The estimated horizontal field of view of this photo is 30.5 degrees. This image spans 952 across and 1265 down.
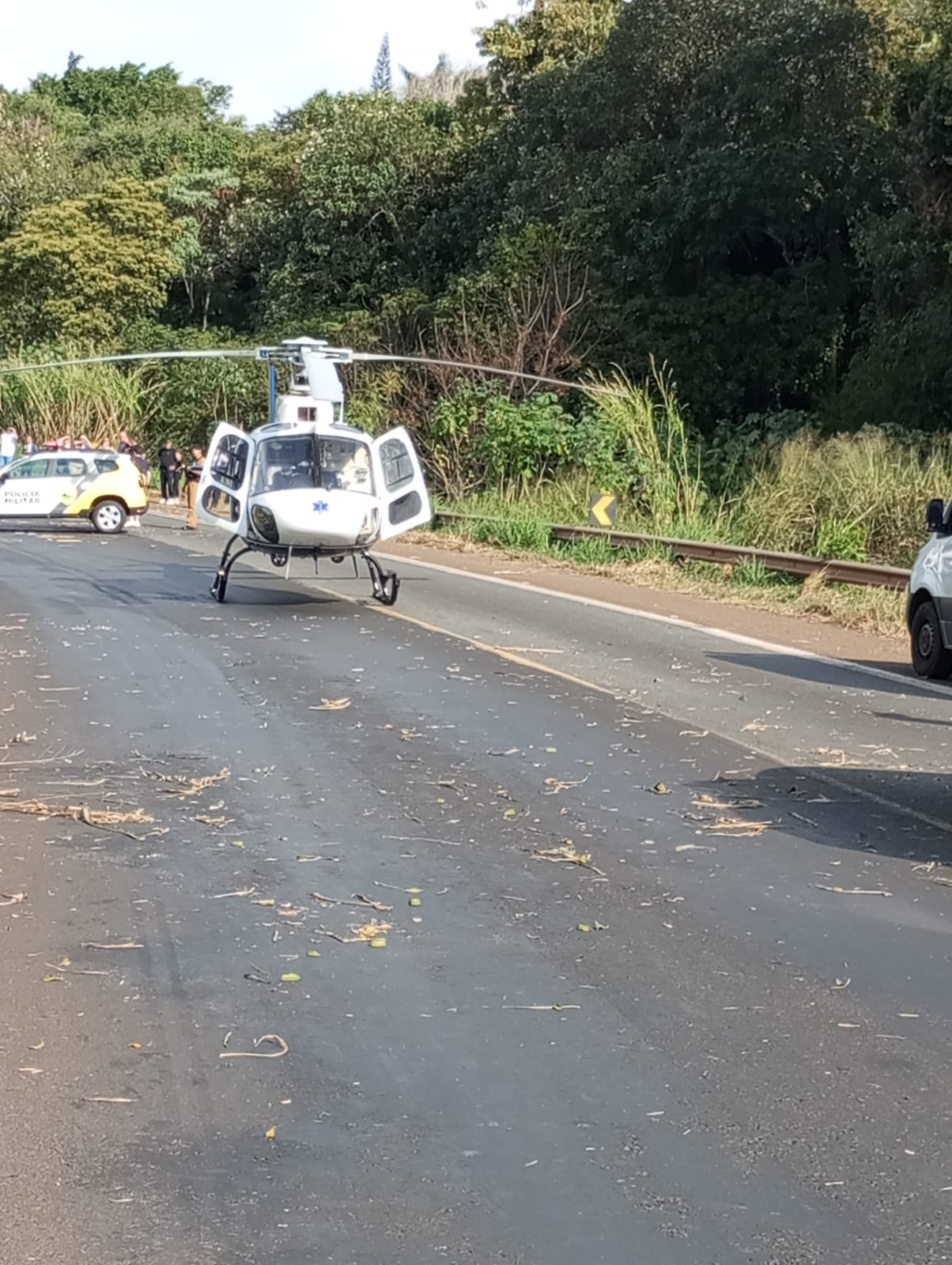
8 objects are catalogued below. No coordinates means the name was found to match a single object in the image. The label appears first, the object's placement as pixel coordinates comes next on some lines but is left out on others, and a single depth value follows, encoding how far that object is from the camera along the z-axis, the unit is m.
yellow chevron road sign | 29.14
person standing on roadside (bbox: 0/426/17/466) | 46.62
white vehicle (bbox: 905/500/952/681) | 14.60
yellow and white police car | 33.19
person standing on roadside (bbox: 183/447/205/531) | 34.44
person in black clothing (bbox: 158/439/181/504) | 41.81
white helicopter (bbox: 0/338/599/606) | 19.61
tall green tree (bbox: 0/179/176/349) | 56.53
